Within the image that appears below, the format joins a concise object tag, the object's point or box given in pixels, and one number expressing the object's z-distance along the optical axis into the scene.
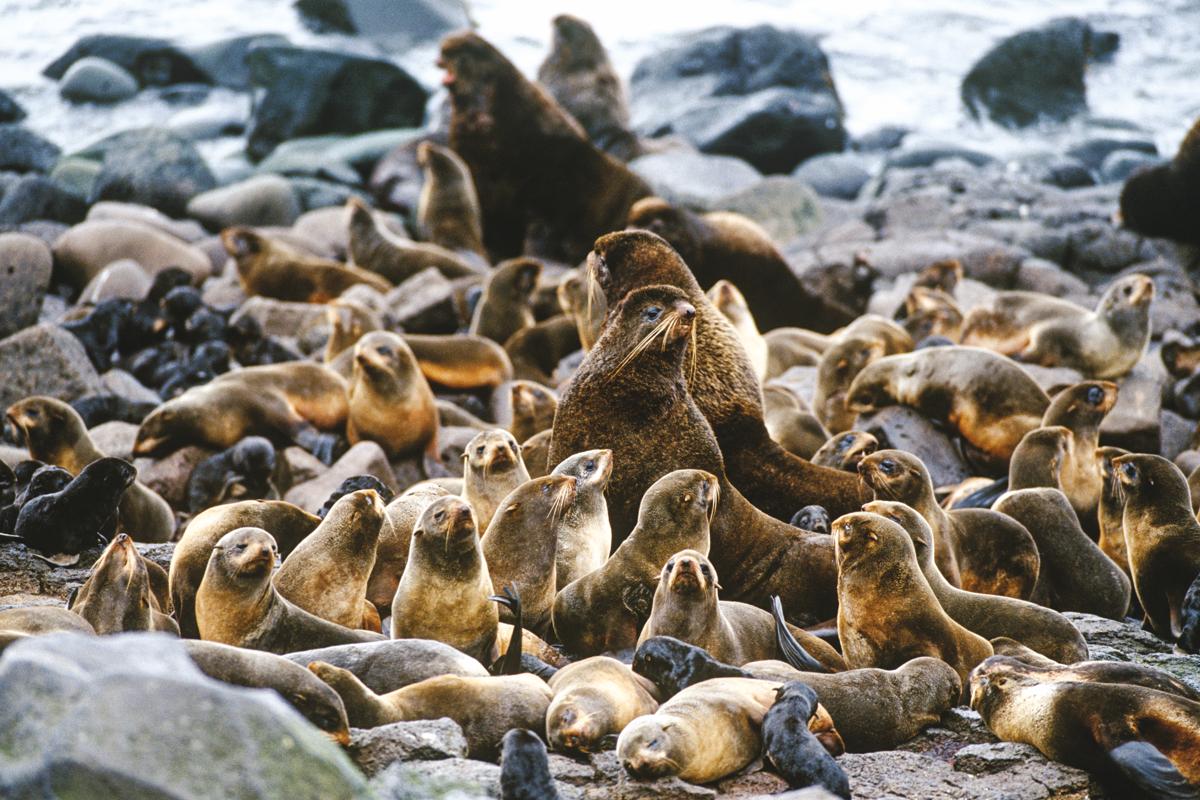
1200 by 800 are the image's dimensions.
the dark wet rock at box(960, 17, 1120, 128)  68.56
